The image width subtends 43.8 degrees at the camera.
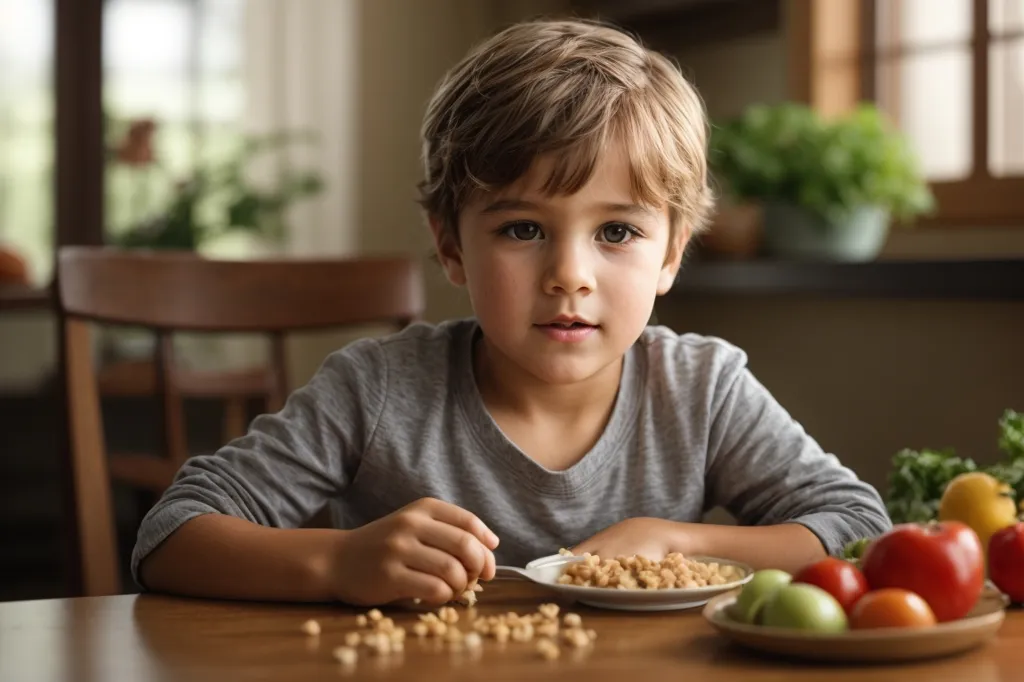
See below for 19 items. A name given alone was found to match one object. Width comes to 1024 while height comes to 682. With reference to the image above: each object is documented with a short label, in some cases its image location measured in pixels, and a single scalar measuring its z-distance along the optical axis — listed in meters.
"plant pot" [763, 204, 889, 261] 3.07
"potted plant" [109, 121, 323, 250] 4.27
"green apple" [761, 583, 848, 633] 0.78
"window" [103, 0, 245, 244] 4.75
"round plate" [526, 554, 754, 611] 0.93
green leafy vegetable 1.37
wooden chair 1.45
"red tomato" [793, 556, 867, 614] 0.82
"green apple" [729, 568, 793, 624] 0.82
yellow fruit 1.00
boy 1.12
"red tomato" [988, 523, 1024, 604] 0.93
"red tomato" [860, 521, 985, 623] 0.81
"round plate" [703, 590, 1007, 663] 0.76
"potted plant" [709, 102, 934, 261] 3.01
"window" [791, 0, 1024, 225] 3.16
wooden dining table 0.77
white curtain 4.75
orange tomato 0.77
